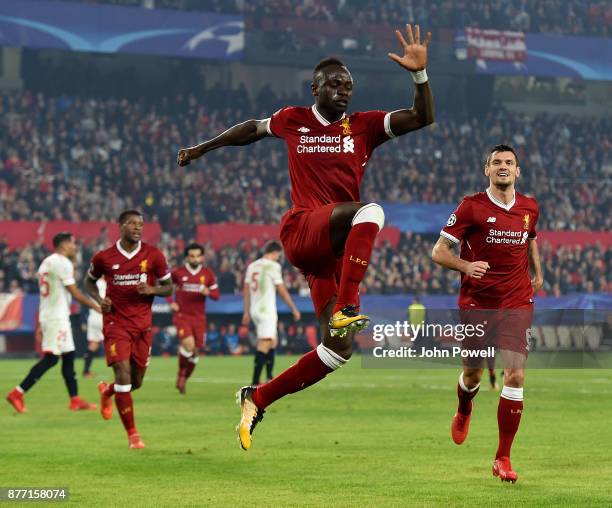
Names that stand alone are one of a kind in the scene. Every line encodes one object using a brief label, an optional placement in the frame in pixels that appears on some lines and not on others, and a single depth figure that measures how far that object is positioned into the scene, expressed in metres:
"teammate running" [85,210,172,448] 13.20
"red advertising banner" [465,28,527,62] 51.06
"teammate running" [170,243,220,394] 21.12
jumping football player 7.75
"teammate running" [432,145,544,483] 10.16
